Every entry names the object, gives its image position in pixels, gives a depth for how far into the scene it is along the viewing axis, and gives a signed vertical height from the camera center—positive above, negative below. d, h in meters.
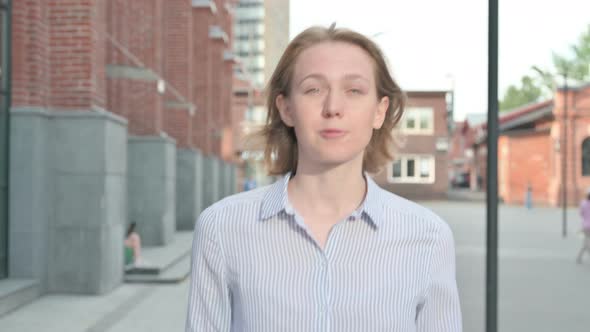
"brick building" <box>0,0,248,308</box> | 9.42 +0.17
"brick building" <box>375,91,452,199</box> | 51.62 +1.16
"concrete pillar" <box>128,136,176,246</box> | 16.59 -0.41
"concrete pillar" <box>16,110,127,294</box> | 9.54 -0.39
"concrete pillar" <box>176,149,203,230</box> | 20.94 -0.45
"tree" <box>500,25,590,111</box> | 55.97 +9.04
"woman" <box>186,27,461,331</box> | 1.92 -0.19
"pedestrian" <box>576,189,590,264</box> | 14.73 -1.09
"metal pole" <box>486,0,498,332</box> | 4.16 -0.06
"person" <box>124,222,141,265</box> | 12.20 -1.40
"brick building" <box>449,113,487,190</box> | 82.62 +2.66
